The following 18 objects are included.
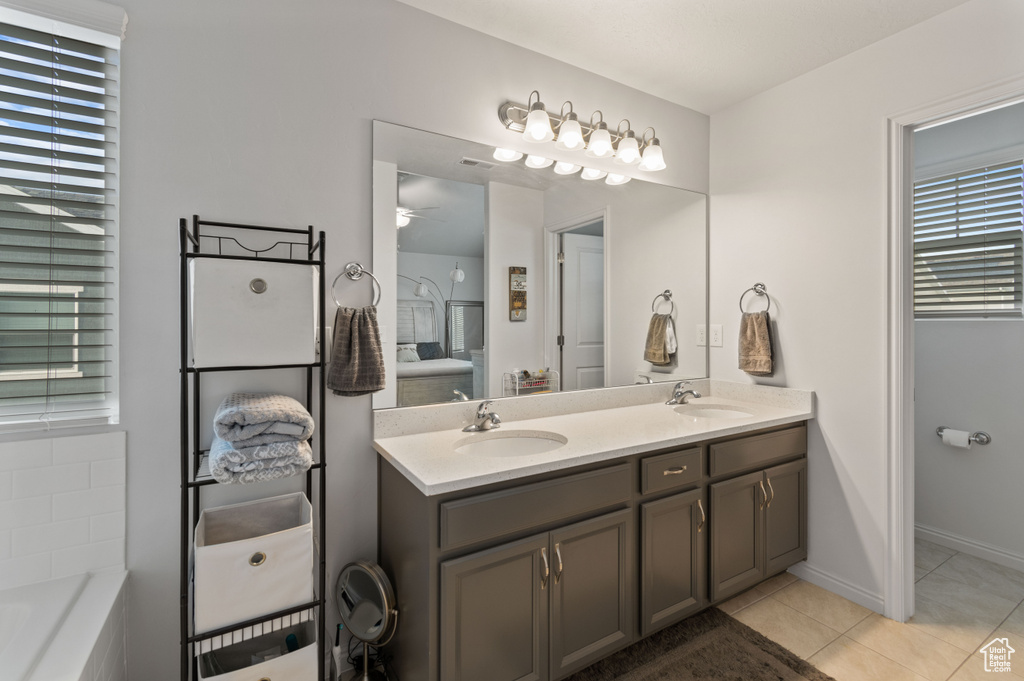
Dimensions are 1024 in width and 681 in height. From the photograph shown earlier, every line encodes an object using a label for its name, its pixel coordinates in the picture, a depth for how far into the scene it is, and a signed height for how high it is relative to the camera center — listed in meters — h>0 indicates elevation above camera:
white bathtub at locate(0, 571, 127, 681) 1.05 -0.70
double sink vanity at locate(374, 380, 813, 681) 1.40 -0.63
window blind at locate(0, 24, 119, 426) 1.36 +0.31
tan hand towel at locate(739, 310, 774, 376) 2.42 -0.02
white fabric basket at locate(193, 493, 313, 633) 1.27 -0.64
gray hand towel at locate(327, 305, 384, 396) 1.64 -0.06
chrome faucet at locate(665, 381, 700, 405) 2.54 -0.29
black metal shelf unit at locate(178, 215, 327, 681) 1.30 -0.19
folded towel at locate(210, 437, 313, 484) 1.24 -0.33
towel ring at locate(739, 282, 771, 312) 2.50 +0.26
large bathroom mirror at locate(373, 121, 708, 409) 1.84 +0.29
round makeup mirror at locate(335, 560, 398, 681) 1.55 -0.88
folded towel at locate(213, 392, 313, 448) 1.27 -0.23
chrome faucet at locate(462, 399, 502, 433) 1.90 -0.33
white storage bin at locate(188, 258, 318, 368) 1.31 +0.06
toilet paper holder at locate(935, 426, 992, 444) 2.51 -0.49
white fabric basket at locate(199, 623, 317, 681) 1.34 -0.95
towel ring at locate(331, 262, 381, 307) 1.73 +0.23
